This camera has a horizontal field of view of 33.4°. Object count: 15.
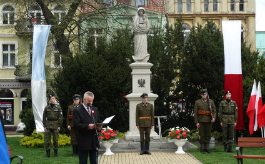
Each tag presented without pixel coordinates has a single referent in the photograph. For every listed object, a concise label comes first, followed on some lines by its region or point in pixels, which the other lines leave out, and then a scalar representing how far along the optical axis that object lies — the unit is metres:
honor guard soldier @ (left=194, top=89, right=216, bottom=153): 13.95
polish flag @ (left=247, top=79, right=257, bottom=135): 15.09
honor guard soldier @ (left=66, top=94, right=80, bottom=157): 14.09
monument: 15.71
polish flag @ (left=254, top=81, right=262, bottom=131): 15.00
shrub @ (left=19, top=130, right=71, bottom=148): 17.84
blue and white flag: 14.28
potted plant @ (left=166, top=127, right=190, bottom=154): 14.18
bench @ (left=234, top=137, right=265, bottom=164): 10.31
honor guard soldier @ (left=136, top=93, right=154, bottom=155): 13.71
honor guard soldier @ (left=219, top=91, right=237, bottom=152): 14.30
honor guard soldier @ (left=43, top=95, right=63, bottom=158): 13.82
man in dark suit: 8.48
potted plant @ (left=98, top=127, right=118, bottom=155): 13.94
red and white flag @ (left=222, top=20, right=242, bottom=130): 15.46
